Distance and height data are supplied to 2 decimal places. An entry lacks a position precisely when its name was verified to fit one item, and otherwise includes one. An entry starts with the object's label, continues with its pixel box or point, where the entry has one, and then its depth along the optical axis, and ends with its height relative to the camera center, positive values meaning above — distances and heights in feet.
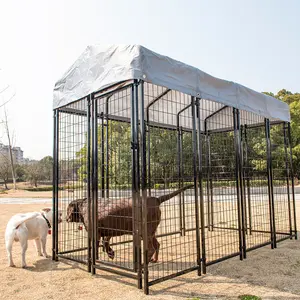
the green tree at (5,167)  123.54 +4.08
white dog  17.24 -2.85
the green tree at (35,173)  120.16 +1.54
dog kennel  14.19 +1.85
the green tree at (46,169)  121.19 +2.97
